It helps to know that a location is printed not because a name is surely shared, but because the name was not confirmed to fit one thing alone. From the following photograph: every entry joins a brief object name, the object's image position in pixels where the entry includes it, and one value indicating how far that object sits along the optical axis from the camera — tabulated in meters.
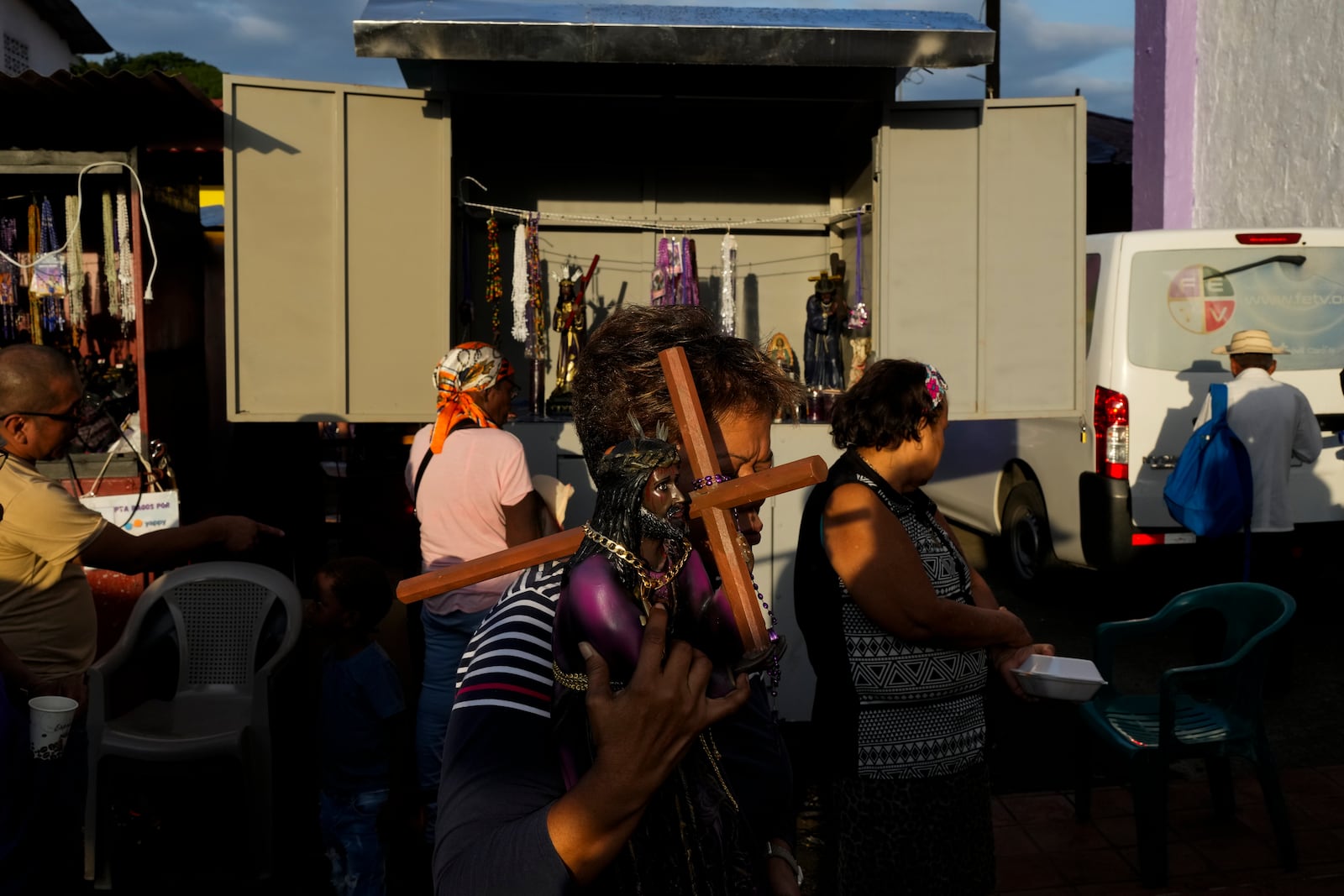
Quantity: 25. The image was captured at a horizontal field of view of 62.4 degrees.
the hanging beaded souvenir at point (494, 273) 6.47
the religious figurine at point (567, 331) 6.67
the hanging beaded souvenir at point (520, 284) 6.20
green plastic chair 3.86
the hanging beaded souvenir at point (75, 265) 5.51
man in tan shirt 3.26
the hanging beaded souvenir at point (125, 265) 5.35
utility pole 14.26
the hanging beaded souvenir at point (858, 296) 6.09
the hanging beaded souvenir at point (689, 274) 6.52
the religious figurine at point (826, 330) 6.68
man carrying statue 1.15
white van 6.49
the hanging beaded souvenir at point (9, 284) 5.65
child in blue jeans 3.74
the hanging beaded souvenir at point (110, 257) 5.43
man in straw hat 5.83
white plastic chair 4.14
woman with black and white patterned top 2.56
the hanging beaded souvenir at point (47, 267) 5.59
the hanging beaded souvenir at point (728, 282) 6.41
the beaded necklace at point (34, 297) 5.62
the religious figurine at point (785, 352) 6.92
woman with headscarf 3.87
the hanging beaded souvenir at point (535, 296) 6.27
